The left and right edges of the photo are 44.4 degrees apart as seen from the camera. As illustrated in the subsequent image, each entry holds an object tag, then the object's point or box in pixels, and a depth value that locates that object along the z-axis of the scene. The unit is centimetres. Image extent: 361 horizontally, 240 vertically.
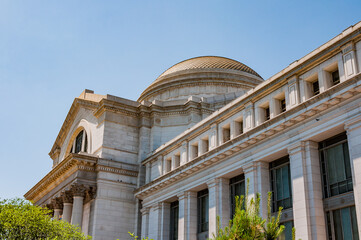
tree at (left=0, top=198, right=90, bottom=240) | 3178
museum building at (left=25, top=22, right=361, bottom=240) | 2414
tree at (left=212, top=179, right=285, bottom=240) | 1711
